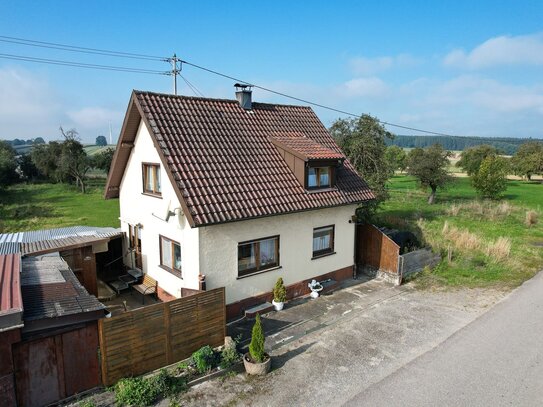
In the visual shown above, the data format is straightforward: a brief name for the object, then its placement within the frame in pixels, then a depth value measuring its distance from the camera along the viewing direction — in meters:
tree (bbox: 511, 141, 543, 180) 74.06
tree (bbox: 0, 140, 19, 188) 59.84
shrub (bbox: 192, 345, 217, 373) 9.18
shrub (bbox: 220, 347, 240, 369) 9.53
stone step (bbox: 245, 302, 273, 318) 12.43
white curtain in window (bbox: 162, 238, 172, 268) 13.24
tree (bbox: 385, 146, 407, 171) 95.44
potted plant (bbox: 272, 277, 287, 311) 12.95
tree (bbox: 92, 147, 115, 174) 66.69
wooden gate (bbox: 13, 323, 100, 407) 7.59
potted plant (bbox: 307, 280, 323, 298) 14.32
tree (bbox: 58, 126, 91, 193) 60.00
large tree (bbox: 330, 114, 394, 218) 20.75
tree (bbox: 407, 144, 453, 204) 40.38
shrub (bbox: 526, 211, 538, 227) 29.17
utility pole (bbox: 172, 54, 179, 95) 24.53
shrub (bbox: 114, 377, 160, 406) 8.09
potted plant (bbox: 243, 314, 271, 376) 9.30
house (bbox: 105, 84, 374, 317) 11.78
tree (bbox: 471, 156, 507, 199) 37.53
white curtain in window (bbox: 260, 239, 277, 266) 13.05
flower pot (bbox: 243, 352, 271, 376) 9.31
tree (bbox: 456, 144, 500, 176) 77.64
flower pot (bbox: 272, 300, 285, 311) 12.99
